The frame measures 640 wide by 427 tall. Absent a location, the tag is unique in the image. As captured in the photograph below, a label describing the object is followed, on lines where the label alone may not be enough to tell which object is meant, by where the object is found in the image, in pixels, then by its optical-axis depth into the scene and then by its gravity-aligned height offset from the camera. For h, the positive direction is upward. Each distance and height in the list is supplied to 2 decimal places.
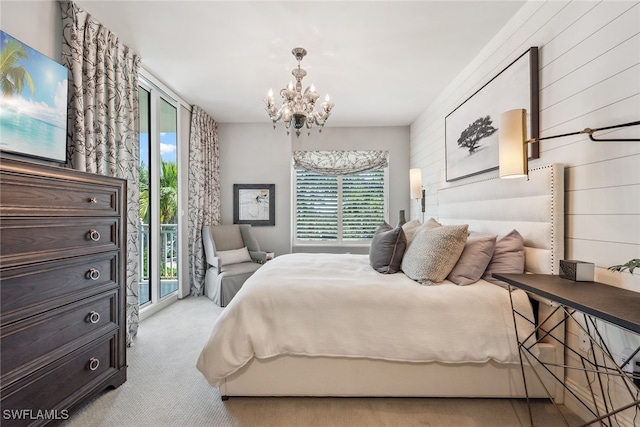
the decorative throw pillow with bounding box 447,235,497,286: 1.92 -0.32
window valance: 5.05 +0.89
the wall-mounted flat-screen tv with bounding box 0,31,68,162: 1.66 +0.67
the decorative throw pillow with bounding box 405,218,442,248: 2.45 -0.11
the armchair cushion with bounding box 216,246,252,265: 4.13 -0.61
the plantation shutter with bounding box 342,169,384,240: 5.12 +0.16
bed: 1.72 -0.74
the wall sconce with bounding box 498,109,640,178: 1.62 +0.39
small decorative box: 1.50 -0.29
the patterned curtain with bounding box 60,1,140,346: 2.16 +0.85
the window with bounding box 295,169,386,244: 5.13 +0.12
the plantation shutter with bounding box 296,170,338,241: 5.15 +0.12
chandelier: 2.54 +0.95
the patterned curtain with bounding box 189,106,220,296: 4.17 +0.36
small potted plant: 1.09 -0.19
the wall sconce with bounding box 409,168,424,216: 3.90 +0.38
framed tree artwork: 2.04 +0.83
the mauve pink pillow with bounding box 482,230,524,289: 1.90 -0.29
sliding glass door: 3.44 +0.34
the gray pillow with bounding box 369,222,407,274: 2.30 -0.30
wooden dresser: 1.31 -0.40
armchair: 3.77 -0.64
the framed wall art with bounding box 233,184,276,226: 4.98 +0.15
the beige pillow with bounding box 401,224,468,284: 1.94 -0.28
